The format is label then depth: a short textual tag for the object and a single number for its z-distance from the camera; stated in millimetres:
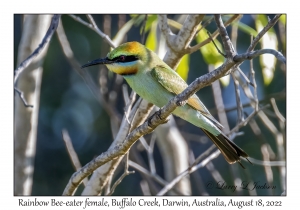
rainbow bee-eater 4371
